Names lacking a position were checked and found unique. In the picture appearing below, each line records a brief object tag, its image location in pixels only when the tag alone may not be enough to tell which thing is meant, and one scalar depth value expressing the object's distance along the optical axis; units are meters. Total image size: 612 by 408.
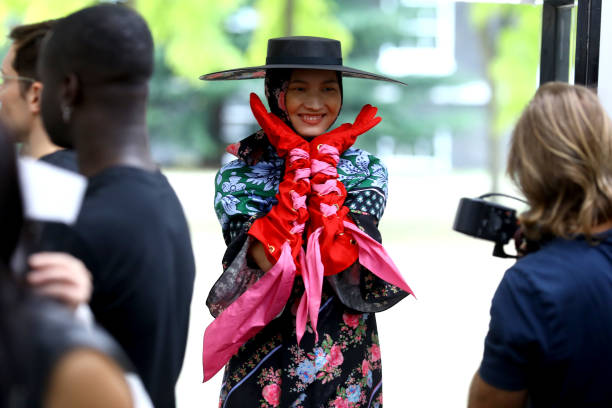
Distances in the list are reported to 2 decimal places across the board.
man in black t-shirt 3.04
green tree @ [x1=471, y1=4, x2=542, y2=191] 35.19
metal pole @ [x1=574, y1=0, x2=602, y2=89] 5.48
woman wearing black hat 5.25
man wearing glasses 4.72
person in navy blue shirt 3.33
